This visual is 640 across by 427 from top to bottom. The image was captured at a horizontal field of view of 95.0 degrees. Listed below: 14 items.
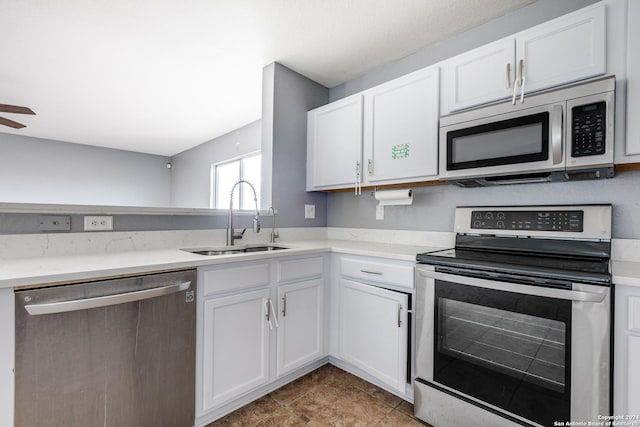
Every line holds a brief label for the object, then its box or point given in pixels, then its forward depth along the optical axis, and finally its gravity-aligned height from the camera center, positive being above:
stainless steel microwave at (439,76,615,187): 1.29 +0.39
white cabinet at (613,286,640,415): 1.06 -0.49
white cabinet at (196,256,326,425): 1.48 -0.67
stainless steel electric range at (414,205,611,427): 1.12 -0.47
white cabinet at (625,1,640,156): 1.24 +0.58
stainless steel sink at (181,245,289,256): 1.95 -0.27
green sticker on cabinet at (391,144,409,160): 1.99 +0.43
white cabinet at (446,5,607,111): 1.34 +0.80
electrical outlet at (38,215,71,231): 1.49 -0.07
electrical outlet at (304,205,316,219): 2.69 +0.01
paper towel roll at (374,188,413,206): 2.12 +0.12
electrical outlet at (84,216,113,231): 1.60 -0.08
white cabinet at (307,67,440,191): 1.89 +0.57
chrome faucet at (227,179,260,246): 2.10 -0.13
